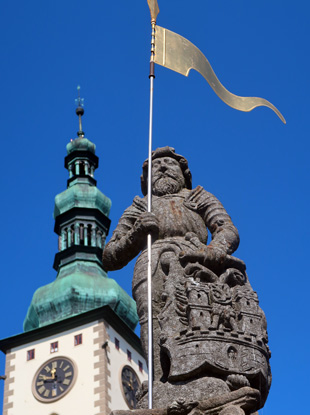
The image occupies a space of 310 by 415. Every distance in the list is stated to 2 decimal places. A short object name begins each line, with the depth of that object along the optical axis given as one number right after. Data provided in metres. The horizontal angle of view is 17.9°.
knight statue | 7.14
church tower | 55.81
